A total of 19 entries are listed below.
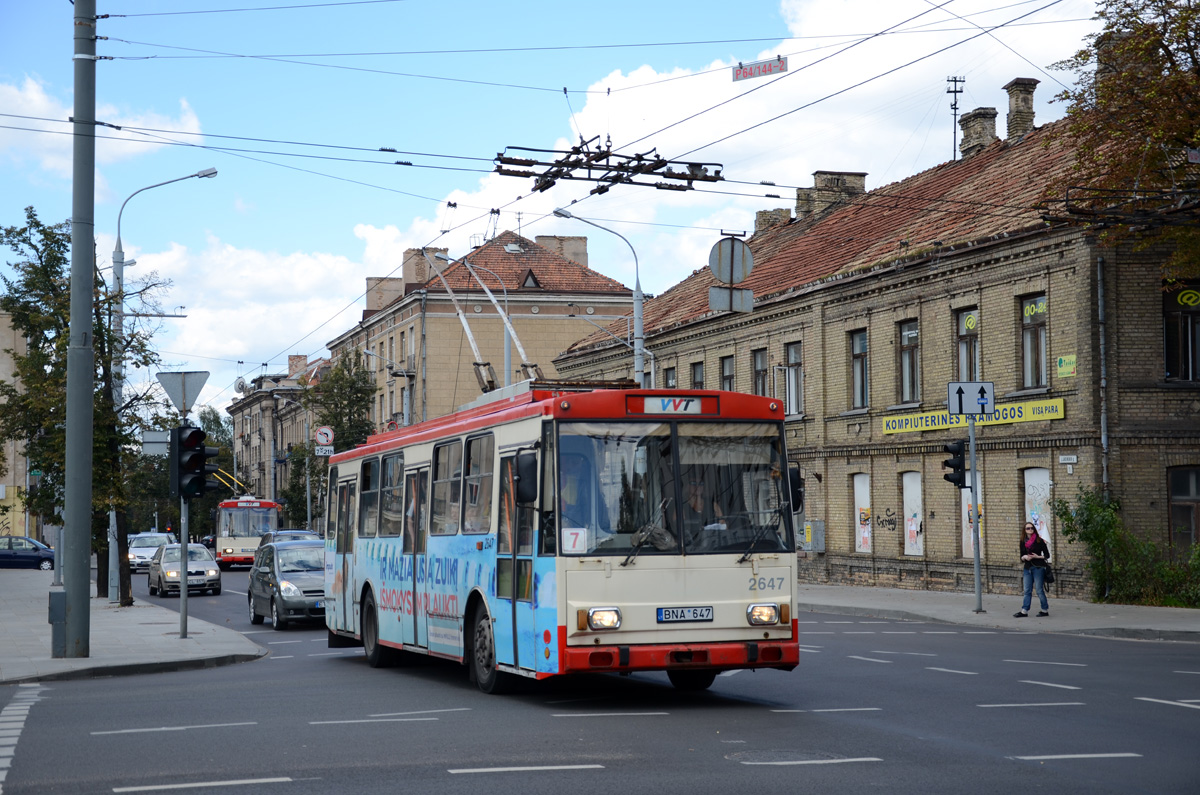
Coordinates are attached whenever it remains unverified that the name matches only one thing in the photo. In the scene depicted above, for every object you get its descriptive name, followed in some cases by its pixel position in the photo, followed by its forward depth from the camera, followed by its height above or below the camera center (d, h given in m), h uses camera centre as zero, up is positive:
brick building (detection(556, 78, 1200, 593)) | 27.98 +2.88
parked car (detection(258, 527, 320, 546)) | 46.22 -1.29
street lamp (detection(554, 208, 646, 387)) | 35.44 +3.58
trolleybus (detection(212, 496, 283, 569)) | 64.56 -1.38
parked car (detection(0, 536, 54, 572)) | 64.00 -2.54
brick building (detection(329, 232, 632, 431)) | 71.25 +8.85
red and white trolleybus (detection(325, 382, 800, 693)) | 12.39 -0.39
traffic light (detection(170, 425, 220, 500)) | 21.33 +0.48
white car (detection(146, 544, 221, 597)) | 39.69 -2.14
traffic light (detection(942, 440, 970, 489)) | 25.88 +0.47
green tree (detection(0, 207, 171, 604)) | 31.38 +2.48
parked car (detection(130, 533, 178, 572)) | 57.72 -2.14
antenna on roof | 53.45 +14.81
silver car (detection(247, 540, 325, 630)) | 26.27 -1.65
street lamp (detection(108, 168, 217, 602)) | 32.34 +3.30
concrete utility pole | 18.52 +1.78
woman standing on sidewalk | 24.89 -1.27
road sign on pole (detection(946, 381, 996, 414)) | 26.03 +1.65
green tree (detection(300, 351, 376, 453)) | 67.94 +4.40
